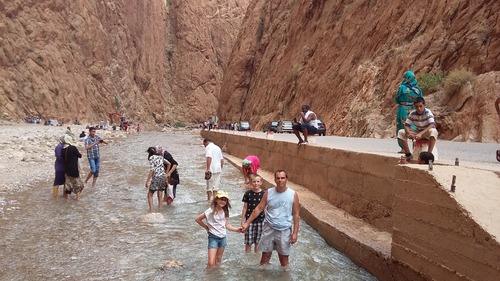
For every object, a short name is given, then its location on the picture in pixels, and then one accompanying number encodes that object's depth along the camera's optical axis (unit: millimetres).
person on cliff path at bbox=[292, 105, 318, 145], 10547
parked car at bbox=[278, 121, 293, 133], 30797
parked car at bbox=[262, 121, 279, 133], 33222
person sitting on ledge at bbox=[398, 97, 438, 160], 5758
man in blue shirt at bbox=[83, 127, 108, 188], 11781
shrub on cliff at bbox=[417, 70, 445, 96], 16844
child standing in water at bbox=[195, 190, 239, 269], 5695
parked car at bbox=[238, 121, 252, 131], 40750
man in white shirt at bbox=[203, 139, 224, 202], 9352
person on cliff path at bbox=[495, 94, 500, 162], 6748
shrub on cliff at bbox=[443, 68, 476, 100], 15038
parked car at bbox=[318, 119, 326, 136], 24150
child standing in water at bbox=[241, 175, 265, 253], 5941
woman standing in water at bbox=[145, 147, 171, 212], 9219
